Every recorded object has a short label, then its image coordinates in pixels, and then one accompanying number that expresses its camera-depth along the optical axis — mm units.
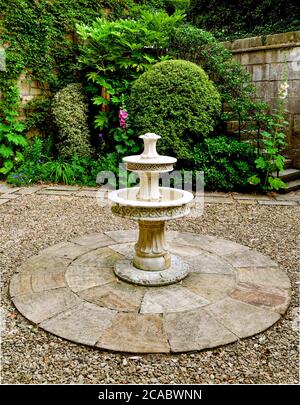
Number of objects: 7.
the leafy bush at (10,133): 6363
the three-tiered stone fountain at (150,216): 2672
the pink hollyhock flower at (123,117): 6234
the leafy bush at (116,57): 6680
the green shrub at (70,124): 6574
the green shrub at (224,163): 5793
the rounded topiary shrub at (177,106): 5789
